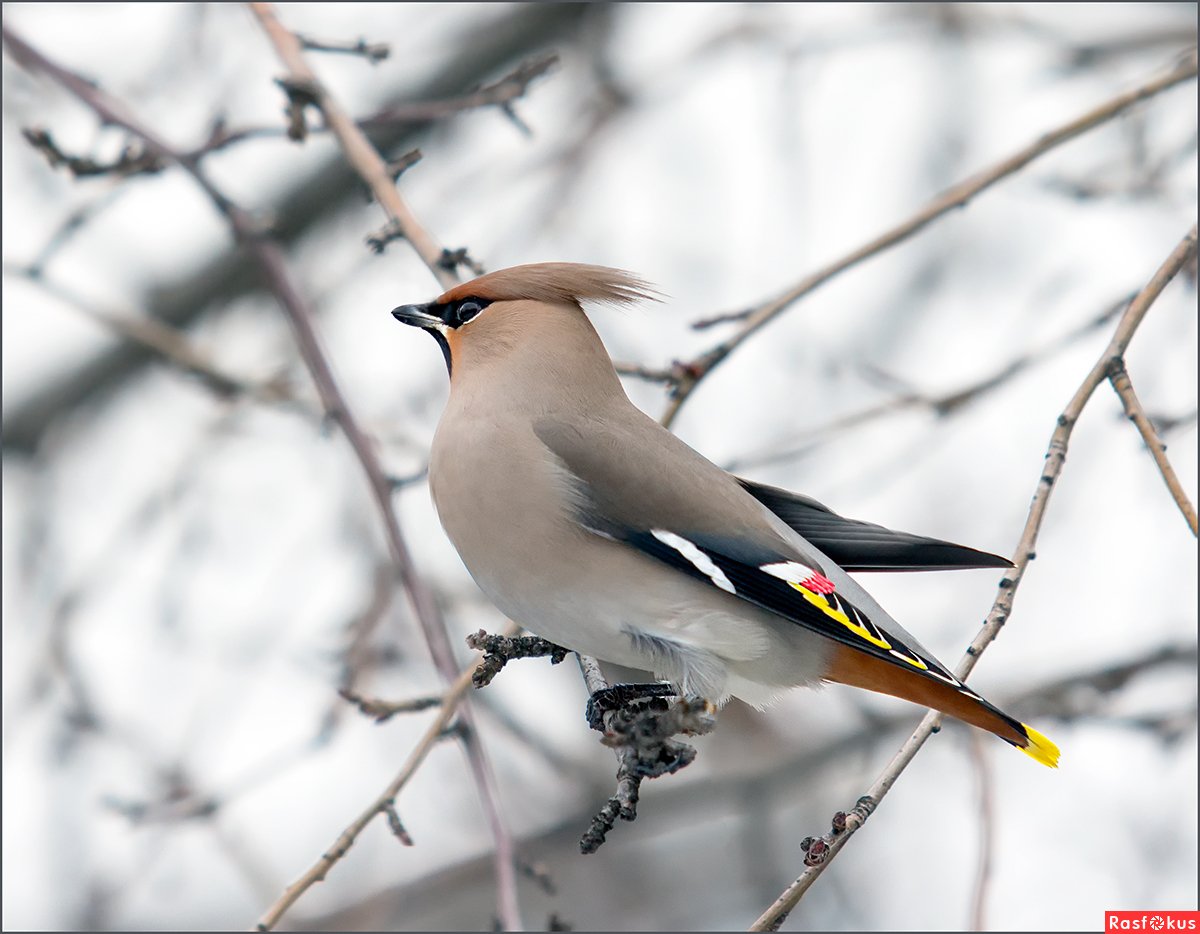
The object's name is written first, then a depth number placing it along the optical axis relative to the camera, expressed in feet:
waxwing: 21.93
